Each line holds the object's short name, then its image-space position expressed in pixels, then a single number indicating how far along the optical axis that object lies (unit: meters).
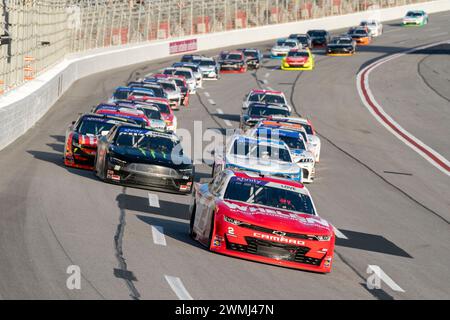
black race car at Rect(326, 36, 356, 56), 74.12
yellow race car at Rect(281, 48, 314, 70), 64.50
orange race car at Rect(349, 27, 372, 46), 83.00
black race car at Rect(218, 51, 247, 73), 63.53
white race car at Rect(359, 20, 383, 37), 90.56
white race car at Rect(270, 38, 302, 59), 73.19
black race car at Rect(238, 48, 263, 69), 65.75
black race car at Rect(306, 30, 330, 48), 82.91
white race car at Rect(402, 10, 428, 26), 101.19
